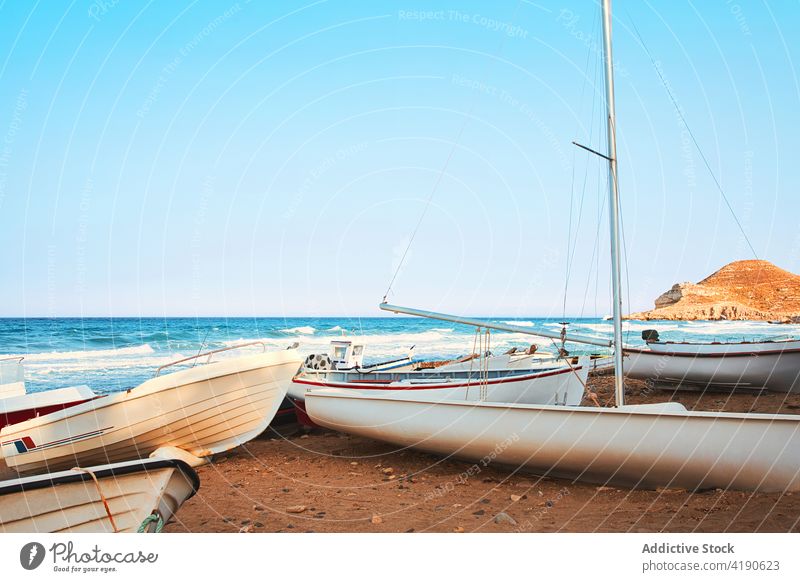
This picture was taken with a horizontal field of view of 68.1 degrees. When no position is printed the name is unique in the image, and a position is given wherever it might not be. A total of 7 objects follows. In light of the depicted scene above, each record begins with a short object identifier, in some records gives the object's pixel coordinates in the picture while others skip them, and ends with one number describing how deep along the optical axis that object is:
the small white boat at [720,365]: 9.09
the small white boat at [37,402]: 7.22
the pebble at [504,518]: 4.18
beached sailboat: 4.05
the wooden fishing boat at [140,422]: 5.87
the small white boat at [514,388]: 6.62
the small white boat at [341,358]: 10.58
